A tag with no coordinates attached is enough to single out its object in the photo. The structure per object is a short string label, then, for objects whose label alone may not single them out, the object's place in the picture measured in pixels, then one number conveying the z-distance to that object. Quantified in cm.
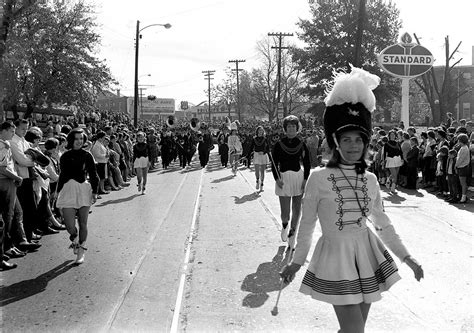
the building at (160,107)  11869
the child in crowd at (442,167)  1385
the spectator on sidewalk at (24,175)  812
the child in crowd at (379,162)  1731
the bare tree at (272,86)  5984
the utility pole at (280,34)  4802
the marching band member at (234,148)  2184
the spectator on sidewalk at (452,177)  1303
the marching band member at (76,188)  710
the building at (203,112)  12995
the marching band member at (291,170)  770
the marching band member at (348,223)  321
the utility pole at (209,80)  8356
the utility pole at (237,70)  7013
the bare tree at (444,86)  3981
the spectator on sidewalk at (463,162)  1259
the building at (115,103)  12691
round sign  2378
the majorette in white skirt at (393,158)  1509
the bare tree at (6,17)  2125
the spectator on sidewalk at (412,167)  1600
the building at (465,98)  8585
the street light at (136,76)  3572
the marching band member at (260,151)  1547
